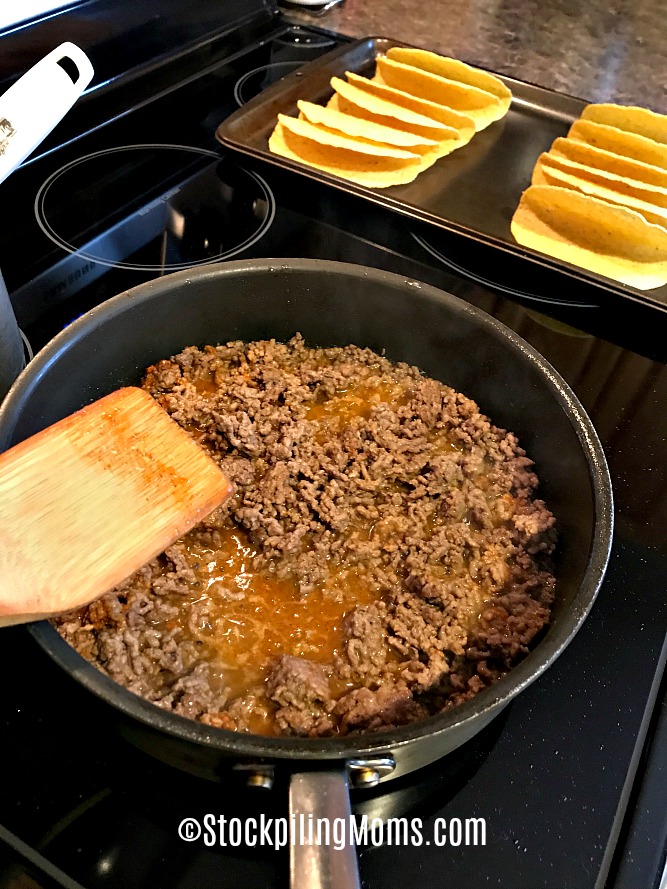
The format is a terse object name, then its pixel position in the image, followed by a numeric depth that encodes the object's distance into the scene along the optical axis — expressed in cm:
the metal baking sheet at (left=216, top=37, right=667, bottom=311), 59
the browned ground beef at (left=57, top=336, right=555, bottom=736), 36
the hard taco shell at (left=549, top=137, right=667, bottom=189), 66
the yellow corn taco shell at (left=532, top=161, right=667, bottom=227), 62
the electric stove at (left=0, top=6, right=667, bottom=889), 35
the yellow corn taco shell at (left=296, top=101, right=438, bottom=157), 65
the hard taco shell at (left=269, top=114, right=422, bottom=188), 64
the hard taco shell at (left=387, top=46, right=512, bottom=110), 75
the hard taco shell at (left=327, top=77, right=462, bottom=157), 69
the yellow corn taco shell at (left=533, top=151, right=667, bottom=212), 63
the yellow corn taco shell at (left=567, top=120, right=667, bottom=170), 68
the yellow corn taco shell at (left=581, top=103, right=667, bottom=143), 70
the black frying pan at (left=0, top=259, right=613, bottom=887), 28
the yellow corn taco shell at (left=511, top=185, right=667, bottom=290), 59
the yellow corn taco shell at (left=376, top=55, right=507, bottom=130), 73
